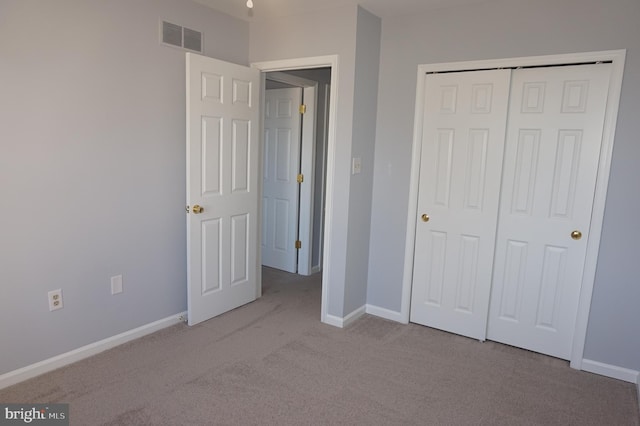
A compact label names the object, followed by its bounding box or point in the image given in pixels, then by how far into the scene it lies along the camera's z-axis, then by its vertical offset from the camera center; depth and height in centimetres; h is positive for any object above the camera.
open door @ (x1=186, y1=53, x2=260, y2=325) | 318 -31
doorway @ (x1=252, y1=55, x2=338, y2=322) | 330 +19
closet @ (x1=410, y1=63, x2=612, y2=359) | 287 -31
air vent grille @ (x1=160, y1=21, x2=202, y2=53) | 305 +75
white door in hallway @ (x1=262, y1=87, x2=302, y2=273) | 464 -33
